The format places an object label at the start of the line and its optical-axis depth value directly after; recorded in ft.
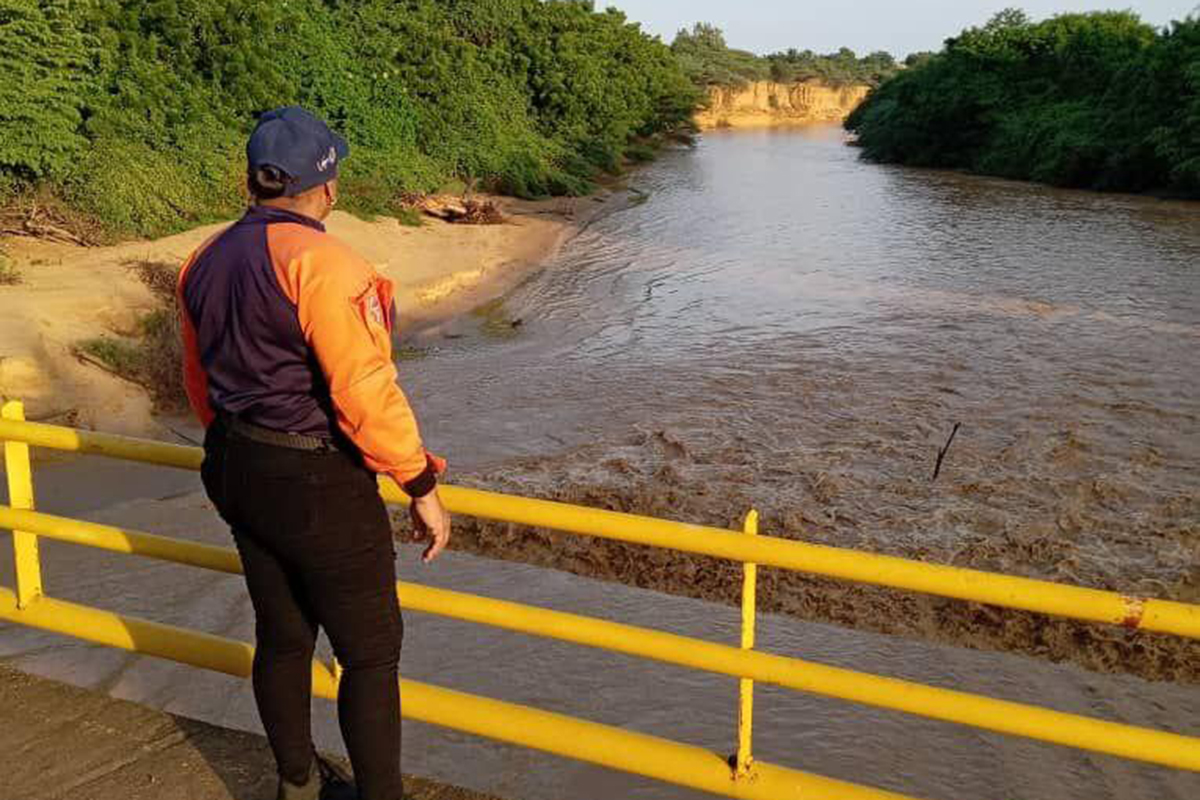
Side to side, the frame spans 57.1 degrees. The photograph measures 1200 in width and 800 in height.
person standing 7.36
